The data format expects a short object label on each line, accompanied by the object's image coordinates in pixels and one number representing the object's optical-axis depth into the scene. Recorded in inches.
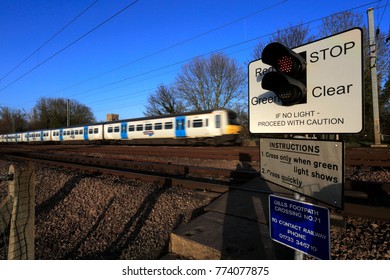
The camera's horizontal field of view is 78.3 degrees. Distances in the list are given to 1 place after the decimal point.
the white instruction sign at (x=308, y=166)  57.4
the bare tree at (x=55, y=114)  2393.0
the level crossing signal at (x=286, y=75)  66.4
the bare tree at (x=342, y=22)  826.8
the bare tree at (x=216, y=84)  1339.8
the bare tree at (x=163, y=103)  1705.2
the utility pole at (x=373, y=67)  617.9
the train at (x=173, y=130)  644.1
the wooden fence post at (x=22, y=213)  113.4
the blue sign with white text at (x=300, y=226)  59.4
